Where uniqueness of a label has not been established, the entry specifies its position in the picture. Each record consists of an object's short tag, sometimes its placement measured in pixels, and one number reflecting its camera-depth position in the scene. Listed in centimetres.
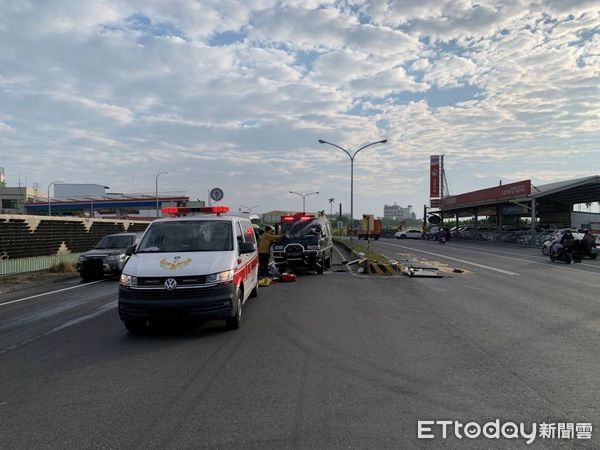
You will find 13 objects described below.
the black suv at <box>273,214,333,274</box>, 1738
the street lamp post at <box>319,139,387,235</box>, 4059
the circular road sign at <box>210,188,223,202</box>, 2512
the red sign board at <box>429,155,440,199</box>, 6769
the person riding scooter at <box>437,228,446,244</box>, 4559
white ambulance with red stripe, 729
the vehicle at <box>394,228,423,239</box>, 6756
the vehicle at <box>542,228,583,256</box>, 2848
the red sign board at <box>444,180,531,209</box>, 4211
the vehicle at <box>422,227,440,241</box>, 6275
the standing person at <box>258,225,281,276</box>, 1602
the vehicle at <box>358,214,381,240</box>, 2222
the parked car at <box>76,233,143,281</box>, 1688
